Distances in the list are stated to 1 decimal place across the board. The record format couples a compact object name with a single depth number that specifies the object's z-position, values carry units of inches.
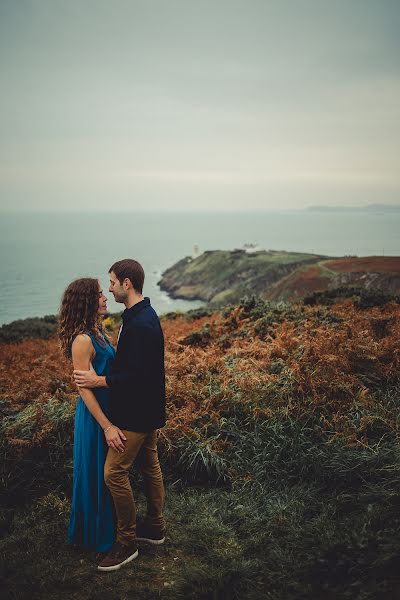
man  156.9
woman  160.7
